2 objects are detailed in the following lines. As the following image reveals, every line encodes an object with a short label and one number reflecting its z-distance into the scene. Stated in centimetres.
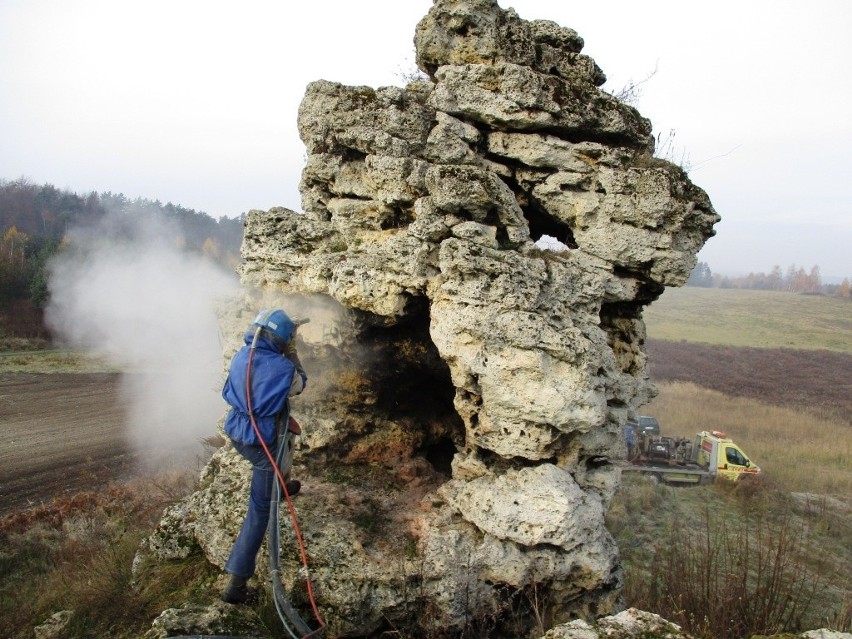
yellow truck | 1405
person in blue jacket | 394
